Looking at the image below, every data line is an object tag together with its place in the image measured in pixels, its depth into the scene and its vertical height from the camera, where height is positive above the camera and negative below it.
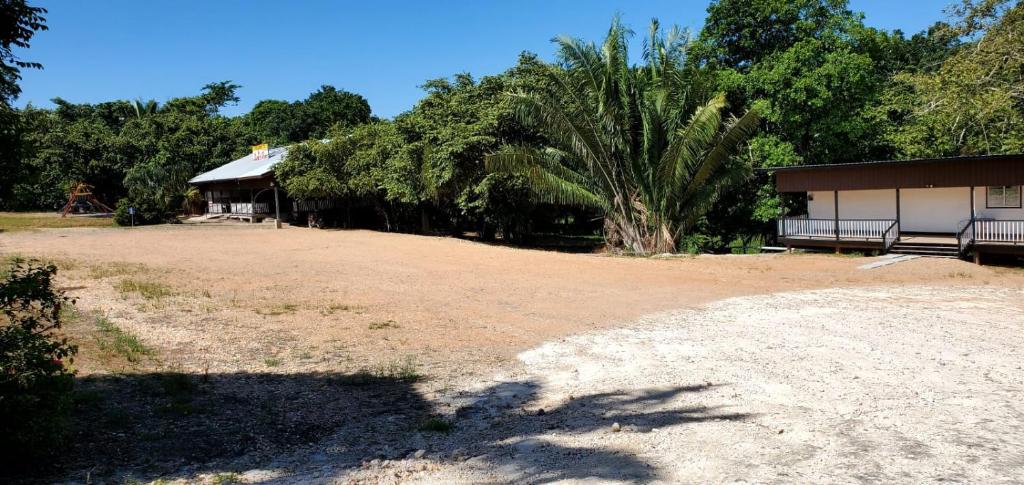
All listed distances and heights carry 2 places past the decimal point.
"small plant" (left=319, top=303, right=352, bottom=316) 12.06 -1.44
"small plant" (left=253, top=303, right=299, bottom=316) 11.88 -1.40
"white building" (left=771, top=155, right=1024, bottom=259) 18.34 +0.42
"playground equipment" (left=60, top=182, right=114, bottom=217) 40.84 +2.66
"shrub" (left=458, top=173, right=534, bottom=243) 25.61 +1.04
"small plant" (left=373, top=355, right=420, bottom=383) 7.93 -1.75
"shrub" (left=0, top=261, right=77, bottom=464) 4.80 -1.10
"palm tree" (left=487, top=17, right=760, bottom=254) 22.91 +3.00
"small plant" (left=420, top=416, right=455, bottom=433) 6.06 -1.84
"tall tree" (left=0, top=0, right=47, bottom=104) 5.08 +1.69
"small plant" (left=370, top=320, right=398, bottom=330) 10.78 -1.57
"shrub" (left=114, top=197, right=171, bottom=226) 34.91 +1.44
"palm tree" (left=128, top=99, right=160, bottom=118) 55.16 +11.28
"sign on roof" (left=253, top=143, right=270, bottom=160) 38.81 +5.06
